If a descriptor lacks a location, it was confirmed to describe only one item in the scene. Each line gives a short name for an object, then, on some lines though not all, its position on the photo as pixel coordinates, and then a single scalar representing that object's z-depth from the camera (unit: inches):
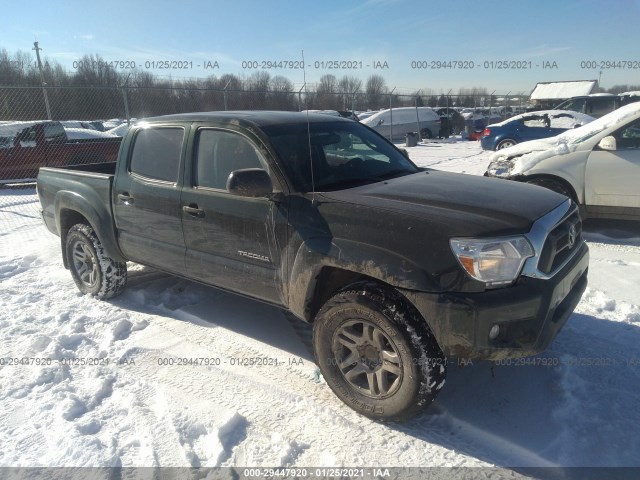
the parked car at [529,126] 542.3
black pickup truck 97.1
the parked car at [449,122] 1030.4
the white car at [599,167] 224.4
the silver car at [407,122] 910.4
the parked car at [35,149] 481.1
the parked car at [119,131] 671.1
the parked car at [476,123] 963.2
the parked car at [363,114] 1013.3
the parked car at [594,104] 703.7
